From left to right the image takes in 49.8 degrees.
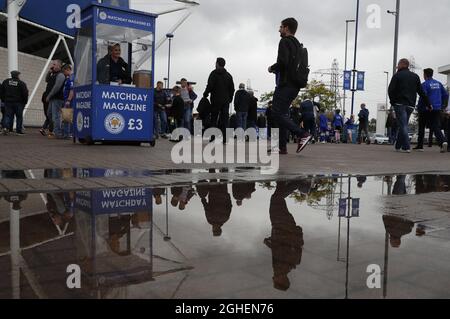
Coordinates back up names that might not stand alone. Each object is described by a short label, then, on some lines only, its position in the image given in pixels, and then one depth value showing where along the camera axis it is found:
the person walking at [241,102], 17.22
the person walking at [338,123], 28.73
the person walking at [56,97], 13.51
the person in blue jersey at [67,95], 13.21
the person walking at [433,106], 12.91
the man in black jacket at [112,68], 10.75
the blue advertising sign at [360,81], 33.47
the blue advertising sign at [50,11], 23.83
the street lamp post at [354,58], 33.40
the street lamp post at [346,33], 53.20
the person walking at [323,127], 24.81
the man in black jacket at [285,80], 8.41
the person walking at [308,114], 17.95
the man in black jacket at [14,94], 15.45
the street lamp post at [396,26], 28.44
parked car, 43.01
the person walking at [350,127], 30.57
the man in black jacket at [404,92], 11.50
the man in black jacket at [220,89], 11.88
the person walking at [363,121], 26.27
